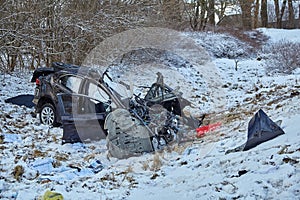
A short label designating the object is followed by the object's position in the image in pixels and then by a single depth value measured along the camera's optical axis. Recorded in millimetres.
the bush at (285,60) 12714
